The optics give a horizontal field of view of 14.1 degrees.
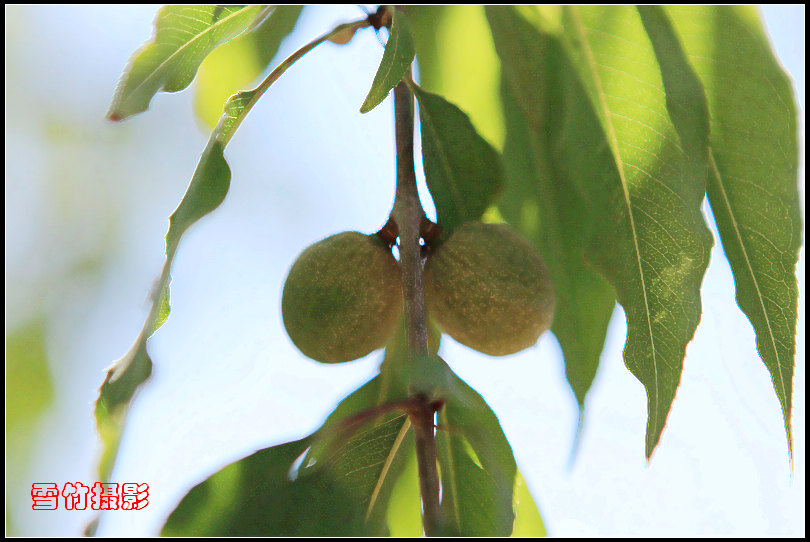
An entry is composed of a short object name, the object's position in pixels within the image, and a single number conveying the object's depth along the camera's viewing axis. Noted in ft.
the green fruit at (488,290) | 2.33
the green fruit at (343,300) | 2.33
